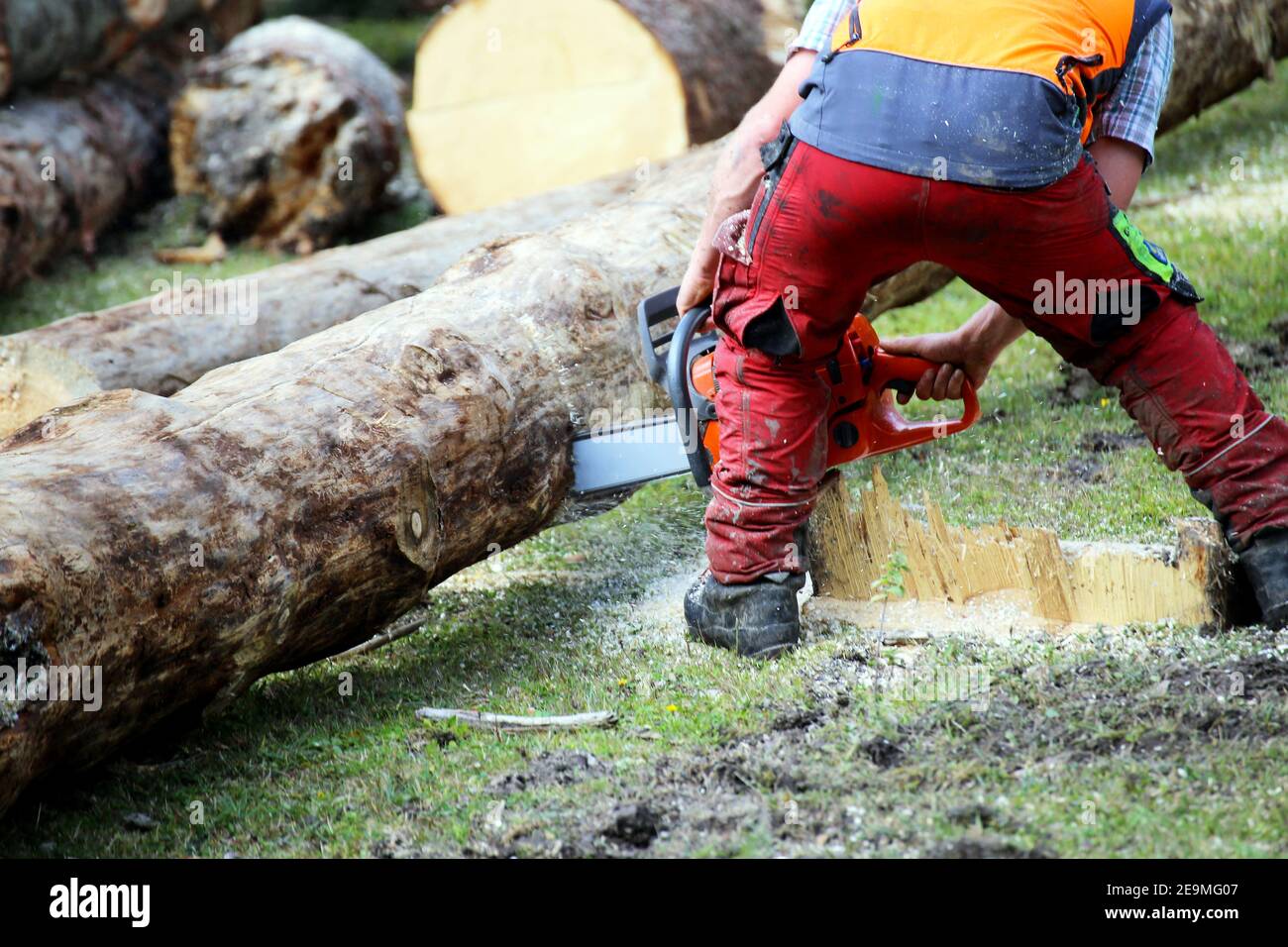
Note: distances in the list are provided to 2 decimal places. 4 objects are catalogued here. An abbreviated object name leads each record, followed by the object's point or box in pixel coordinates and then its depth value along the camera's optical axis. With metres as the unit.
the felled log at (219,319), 8.73
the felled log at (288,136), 15.57
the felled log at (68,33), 14.23
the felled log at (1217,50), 12.76
